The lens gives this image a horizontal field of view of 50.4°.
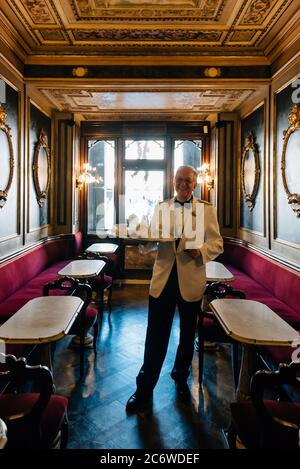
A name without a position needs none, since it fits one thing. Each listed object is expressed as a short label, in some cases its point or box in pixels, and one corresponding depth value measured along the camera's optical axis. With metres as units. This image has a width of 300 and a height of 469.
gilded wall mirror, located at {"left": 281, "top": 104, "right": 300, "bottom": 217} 3.15
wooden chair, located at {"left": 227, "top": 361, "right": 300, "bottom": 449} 1.29
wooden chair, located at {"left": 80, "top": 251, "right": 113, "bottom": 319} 3.88
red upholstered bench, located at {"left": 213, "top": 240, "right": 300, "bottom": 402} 2.57
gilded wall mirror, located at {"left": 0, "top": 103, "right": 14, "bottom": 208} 3.36
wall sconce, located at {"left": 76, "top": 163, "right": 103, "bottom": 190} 5.86
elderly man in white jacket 2.15
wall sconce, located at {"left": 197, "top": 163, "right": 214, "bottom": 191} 5.81
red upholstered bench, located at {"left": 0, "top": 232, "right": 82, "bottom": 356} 3.01
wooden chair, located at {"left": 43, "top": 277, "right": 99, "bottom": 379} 2.56
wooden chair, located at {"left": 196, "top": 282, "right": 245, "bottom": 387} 2.55
